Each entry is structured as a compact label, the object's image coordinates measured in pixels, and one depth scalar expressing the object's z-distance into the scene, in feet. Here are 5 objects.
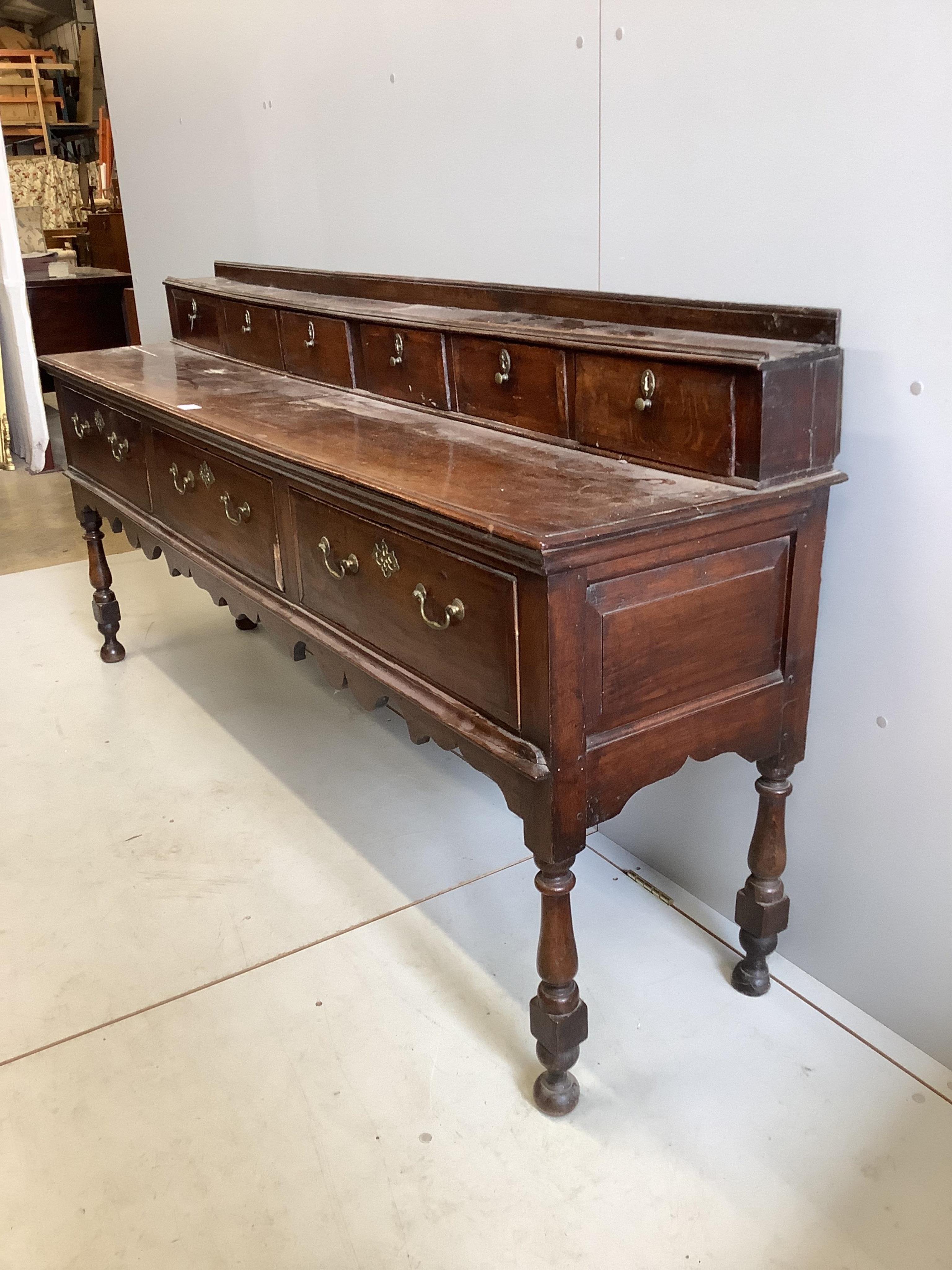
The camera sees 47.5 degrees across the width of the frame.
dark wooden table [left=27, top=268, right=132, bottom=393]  21.20
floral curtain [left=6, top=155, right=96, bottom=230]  33.60
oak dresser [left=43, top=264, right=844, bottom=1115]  4.56
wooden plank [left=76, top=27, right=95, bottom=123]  32.86
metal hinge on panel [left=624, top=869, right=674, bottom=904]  7.02
